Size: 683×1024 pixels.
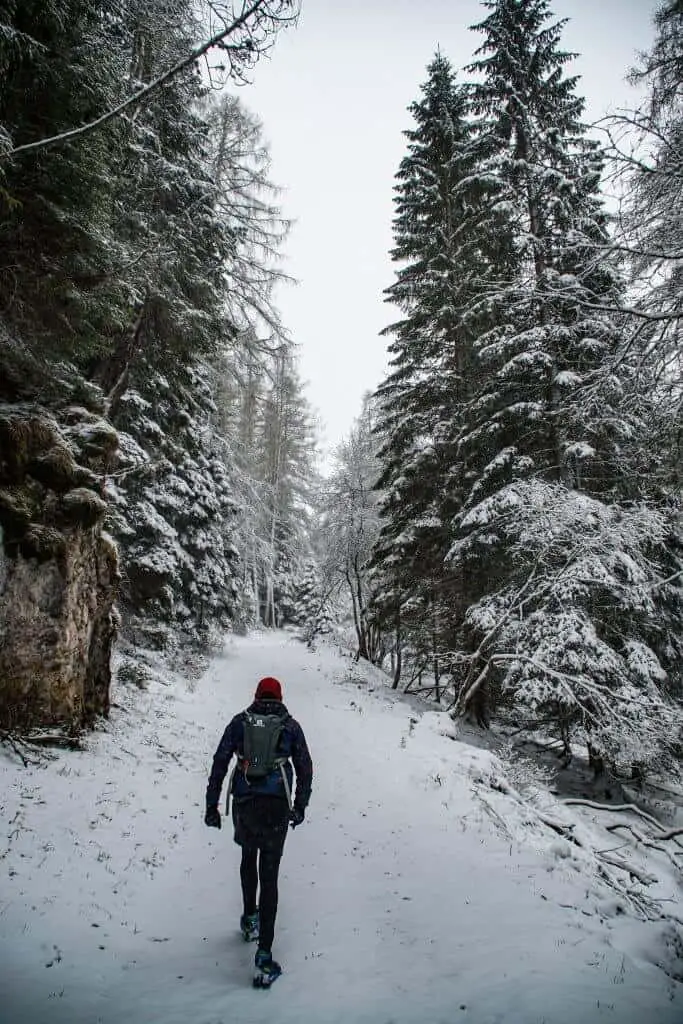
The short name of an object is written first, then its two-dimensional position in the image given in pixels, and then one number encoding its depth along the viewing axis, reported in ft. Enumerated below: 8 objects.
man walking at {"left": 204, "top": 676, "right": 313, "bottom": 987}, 12.28
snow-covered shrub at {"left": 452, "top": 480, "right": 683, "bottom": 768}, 27.76
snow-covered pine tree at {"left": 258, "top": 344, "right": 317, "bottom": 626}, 96.53
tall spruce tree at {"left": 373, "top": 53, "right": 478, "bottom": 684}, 44.47
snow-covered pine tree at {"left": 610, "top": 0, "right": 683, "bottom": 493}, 20.02
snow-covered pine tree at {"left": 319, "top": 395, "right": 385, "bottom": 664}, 69.92
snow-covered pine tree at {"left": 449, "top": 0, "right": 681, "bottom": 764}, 28.68
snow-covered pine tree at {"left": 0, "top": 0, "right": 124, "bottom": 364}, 17.94
